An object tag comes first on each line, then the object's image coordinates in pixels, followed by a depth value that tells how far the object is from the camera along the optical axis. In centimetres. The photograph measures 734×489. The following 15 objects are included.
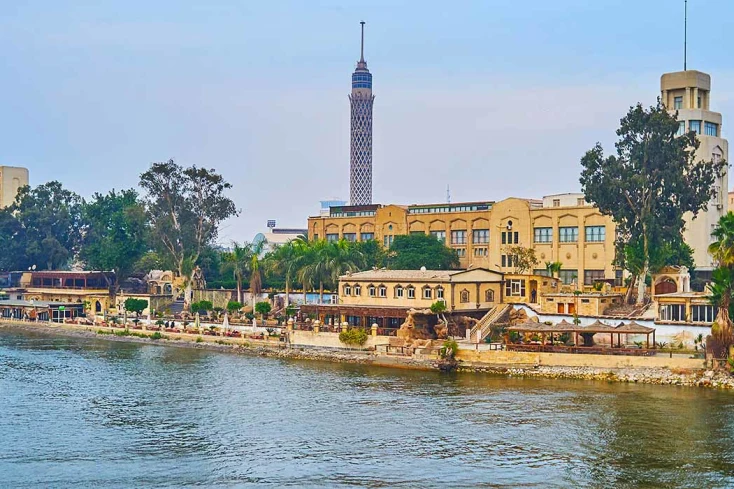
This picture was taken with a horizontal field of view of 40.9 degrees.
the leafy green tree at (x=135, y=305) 10325
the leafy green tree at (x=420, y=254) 9812
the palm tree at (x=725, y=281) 6227
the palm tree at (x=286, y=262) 9512
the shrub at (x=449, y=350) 6769
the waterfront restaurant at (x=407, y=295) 7888
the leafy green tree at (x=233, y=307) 9711
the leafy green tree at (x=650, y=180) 7644
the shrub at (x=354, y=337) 7556
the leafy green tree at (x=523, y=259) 9088
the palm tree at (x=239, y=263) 10269
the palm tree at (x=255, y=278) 10069
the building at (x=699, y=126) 9025
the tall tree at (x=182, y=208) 10575
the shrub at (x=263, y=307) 9119
